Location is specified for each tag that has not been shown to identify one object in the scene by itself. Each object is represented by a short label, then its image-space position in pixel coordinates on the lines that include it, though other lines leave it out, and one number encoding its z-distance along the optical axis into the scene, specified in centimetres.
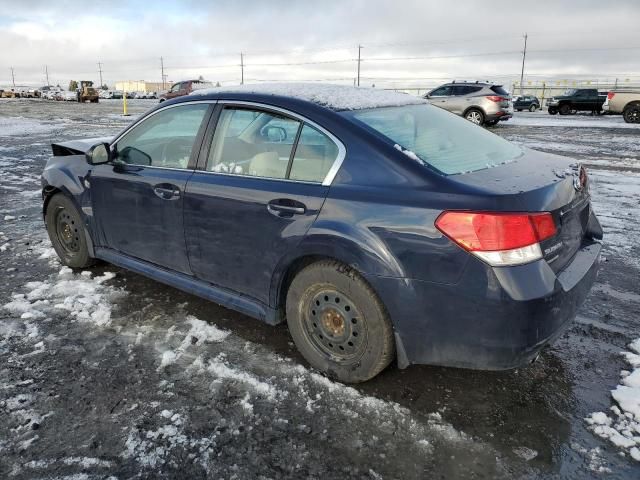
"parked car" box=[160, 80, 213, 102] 3148
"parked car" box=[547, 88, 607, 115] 2841
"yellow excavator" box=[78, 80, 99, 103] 4975
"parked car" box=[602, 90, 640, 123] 2194
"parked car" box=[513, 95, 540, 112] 3629
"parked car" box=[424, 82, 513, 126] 1927
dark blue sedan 242
